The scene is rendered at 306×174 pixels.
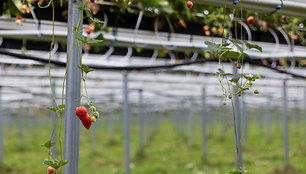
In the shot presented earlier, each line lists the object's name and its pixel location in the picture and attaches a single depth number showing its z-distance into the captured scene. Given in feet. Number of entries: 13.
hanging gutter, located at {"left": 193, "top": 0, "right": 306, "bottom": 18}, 4.02
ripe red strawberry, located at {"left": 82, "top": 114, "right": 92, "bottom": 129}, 2.95
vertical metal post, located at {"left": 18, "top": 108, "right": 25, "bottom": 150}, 27.25
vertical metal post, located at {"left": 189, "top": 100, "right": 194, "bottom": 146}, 25.58
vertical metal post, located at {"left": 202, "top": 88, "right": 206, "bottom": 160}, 19.53
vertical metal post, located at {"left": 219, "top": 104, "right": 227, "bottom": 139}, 27.45
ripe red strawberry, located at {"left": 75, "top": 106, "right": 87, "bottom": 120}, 2.88
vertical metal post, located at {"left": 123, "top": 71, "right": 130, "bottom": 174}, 10.74
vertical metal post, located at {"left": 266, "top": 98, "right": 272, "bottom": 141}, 29.00
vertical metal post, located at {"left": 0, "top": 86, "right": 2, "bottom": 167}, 19.36
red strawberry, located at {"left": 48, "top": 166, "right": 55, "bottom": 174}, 2.98
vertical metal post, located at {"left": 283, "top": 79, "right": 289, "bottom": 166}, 15.08
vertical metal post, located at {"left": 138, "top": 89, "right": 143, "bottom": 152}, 19.59
